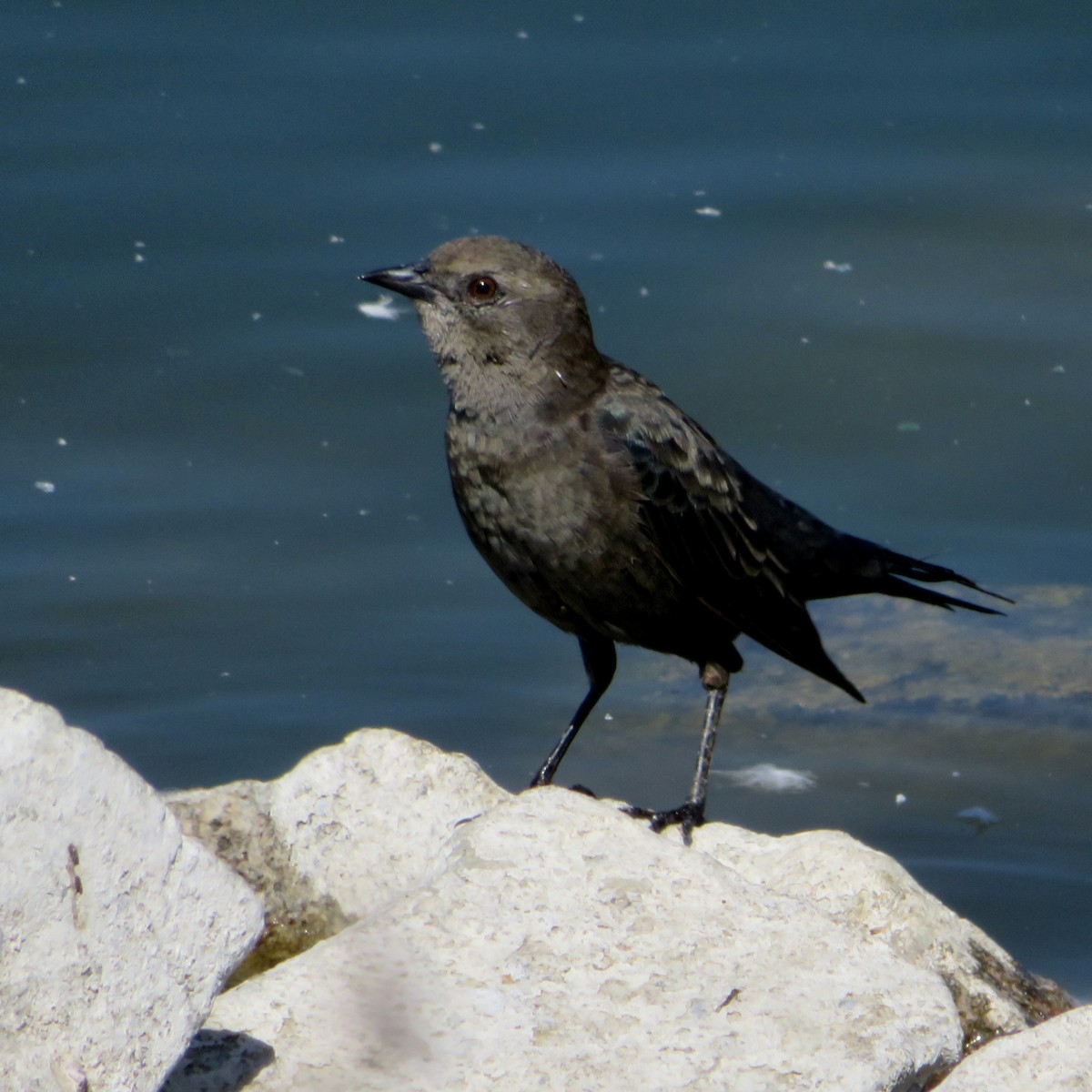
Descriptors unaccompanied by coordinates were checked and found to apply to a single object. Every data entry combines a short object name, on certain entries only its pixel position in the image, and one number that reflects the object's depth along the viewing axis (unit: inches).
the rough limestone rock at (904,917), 327.6
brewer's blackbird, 354.3
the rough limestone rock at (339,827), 349.7
